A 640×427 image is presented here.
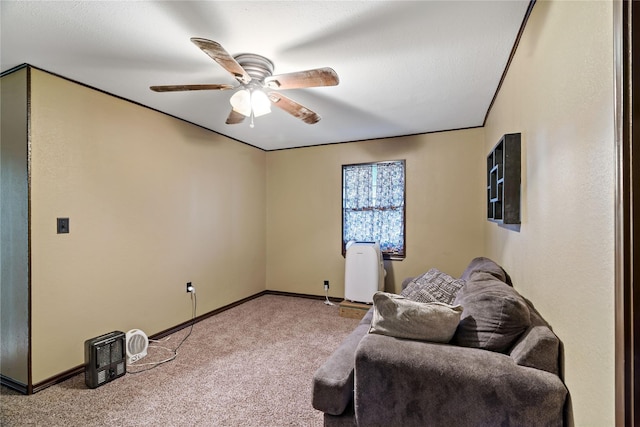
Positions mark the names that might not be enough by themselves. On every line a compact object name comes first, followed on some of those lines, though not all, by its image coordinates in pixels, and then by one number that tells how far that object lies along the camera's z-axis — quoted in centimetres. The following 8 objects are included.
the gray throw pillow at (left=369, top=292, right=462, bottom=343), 148
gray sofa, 119
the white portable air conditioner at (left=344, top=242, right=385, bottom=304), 372
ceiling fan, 176
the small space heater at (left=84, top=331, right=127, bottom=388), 215
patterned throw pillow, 230
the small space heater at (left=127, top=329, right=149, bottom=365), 254
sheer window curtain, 407
